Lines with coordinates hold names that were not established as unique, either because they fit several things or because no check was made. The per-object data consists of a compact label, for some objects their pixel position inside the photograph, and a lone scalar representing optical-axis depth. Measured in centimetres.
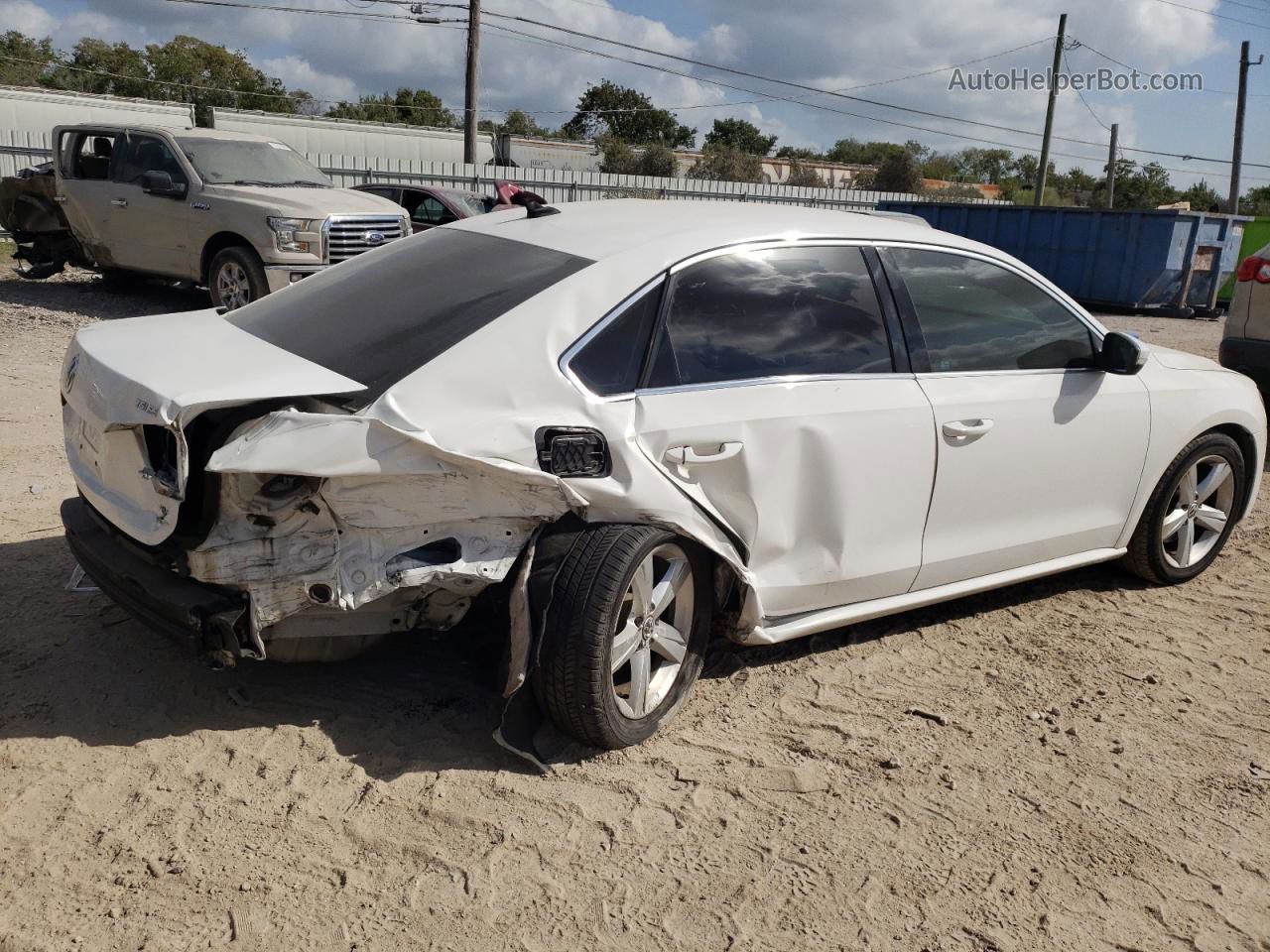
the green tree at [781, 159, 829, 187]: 4687
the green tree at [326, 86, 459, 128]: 5861
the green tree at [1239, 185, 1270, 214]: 6116
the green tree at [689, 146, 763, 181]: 4881
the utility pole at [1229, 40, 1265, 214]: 3938
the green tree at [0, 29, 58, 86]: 5347
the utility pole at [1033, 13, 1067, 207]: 3688
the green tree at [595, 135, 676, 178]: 4691
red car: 1602
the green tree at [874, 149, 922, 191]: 4822
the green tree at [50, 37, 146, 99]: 5475
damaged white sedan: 310
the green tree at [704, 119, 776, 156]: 7062
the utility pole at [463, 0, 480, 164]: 2741
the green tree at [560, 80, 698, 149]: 6334
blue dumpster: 1961
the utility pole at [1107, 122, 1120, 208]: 5356
